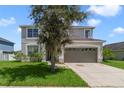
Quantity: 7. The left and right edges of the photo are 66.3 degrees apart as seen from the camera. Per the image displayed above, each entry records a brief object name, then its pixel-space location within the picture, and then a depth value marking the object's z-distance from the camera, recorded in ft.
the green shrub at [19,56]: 33.15
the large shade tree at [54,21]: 18.21
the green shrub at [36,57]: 32.73
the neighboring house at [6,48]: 39.54
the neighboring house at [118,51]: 46.61
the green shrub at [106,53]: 37.76
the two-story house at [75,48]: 32.74
